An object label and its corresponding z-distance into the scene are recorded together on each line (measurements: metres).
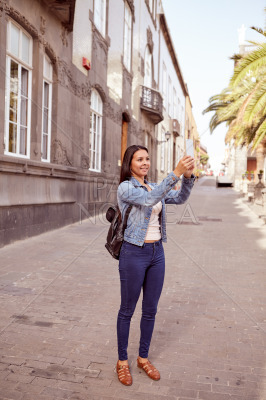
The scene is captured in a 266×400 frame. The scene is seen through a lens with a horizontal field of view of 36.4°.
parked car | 41.94
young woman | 3.11
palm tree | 12.55
